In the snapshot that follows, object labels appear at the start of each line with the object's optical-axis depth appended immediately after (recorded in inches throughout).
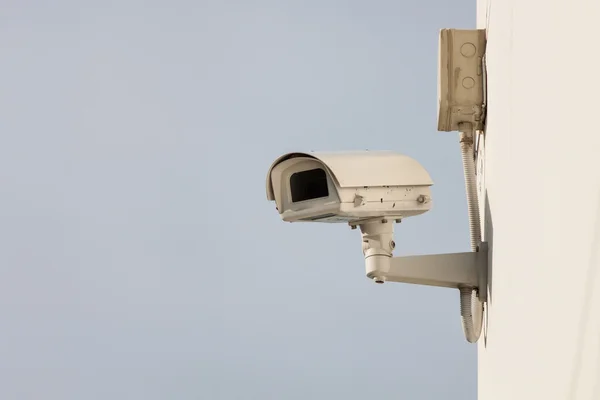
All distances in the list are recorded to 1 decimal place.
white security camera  410.6
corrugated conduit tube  447.2
